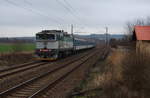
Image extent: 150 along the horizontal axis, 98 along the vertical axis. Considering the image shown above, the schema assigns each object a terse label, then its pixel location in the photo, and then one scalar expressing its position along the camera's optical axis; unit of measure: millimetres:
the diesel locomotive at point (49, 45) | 23938
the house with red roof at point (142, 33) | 21822
